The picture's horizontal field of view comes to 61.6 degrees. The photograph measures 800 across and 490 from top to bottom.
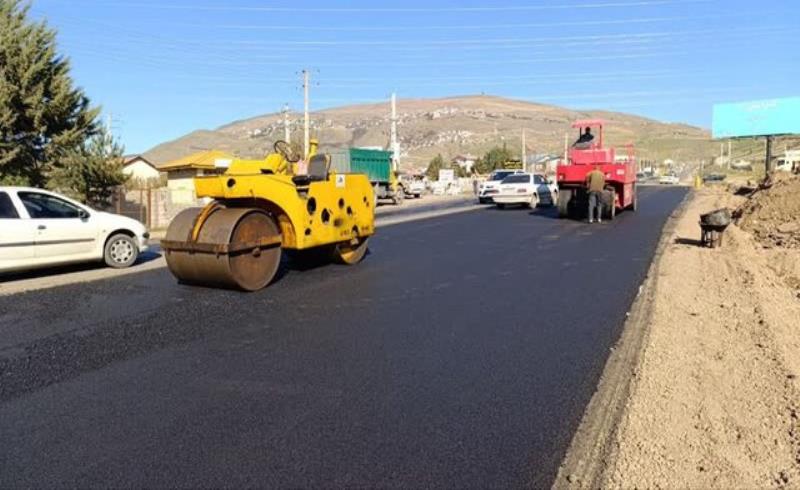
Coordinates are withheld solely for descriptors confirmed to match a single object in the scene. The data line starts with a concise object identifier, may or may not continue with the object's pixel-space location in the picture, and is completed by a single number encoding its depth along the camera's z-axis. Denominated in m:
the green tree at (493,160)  78.81
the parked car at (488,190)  32.75
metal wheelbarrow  13.62
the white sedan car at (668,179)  69.61
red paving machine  21.42
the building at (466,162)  83.54
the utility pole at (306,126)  42.94
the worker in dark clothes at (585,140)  22.17
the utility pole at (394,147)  42.92
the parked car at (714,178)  68.12
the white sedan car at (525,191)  28.55
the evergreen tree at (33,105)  19.12
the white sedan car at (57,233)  10.60
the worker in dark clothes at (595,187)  20.30
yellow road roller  9.30
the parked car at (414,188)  44.78
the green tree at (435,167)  70.94
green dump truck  33.56
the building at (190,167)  41.09
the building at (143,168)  64.59
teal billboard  49.00
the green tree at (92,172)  20.69
